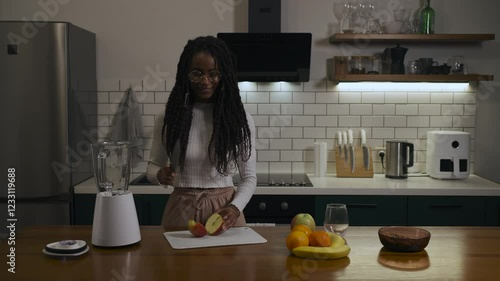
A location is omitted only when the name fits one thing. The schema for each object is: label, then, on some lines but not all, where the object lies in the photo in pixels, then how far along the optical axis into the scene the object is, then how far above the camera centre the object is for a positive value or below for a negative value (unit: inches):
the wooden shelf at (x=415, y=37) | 153.7 +20.3
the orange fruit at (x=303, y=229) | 77.6 -15.5
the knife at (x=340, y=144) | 163.2 -8.6
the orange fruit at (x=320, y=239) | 75.2 -16.2
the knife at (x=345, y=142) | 162.6 -8.1
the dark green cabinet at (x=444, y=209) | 142.6 -23.1
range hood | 149.2 +16.5
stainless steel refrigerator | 138.2 -2.8
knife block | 161.3 -14.8
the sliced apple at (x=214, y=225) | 83.9 -16.2
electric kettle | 158.2 -11.9
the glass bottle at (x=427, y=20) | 157.9 +25.4
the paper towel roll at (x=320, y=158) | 161.5 -12.4
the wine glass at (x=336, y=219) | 78.2 -14.2
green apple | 82.4 -15.2
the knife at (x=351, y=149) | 161.0 -9.8
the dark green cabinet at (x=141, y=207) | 142.8 -23.4
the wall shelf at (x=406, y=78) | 153.3 +9.6
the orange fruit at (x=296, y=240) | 74.9 -16.3
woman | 94.7 -5.2
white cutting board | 79.4 -17.8
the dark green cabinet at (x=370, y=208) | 142.3 -23.0
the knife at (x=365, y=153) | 161.2 -11.0
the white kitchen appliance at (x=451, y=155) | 156.5 -10.8
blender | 77.9 -12.1
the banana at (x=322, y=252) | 73.4 -17.5
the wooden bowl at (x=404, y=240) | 77.4 -16.7
